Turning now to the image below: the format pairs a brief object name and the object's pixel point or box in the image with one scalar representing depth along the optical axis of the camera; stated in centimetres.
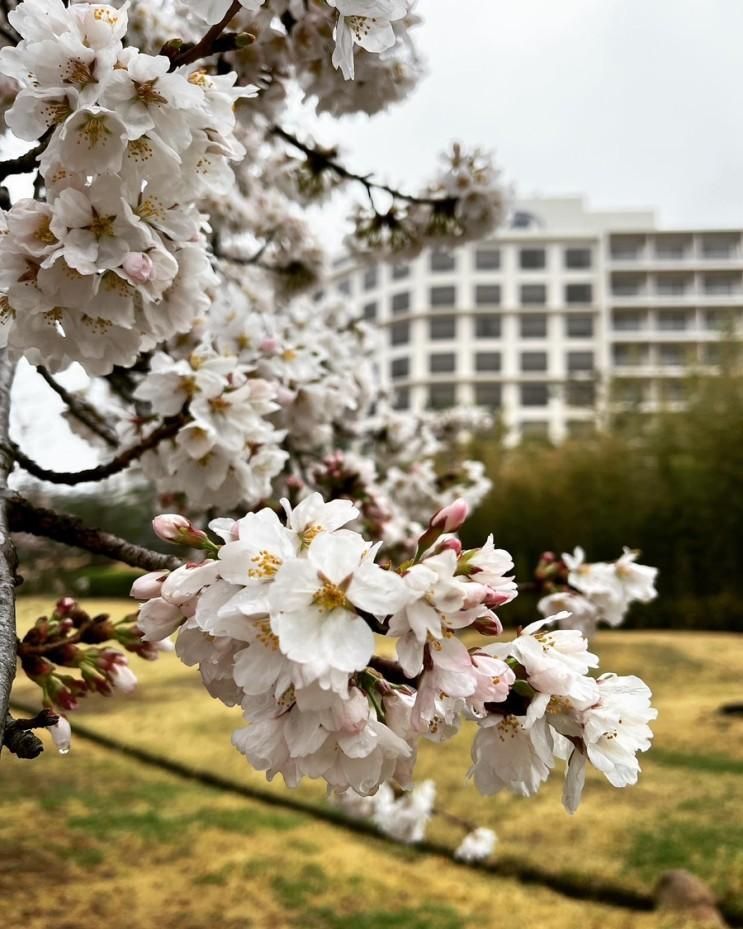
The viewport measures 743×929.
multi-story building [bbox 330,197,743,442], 2658
